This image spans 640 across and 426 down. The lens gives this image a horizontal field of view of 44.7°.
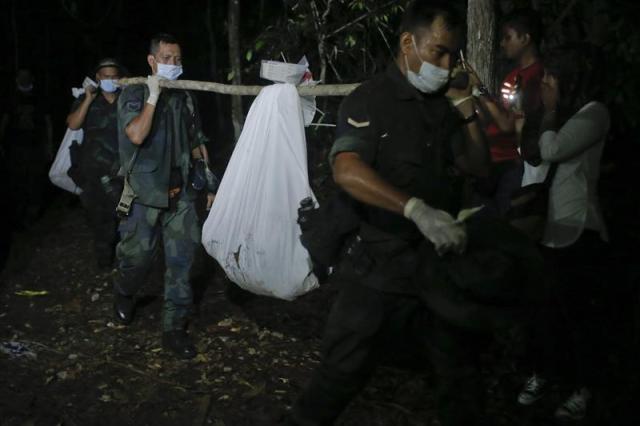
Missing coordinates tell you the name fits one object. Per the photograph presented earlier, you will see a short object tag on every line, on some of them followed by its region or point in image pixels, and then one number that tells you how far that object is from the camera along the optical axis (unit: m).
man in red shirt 4.09
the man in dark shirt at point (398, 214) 2.84
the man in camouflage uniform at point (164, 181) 4.67
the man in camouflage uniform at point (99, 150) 6.48
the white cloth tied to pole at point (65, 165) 7.08
